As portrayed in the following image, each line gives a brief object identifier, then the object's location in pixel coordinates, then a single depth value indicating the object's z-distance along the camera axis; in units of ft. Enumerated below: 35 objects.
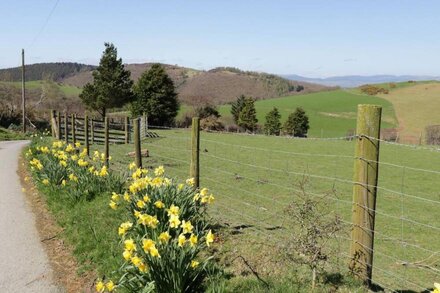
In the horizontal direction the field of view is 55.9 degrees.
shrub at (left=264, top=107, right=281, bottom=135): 193.77
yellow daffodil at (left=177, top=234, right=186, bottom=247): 12.13
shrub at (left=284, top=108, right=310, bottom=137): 193.88
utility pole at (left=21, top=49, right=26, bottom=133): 122.85
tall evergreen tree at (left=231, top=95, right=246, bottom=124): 221.56
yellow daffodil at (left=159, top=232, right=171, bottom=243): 12.29
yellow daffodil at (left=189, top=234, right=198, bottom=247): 12.34
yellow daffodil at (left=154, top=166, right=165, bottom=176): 19.72
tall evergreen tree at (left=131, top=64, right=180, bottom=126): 156.66
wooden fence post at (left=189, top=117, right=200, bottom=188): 21.07
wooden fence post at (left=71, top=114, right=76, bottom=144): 47.88
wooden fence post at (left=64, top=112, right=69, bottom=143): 53.24
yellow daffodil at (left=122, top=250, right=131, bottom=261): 11.78
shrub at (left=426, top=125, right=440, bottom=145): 122.11
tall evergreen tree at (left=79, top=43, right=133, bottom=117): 148.56
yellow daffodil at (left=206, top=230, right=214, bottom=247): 12.57
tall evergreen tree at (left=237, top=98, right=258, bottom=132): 198.90
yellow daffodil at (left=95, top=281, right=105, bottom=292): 12.09
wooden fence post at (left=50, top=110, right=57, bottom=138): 72.59
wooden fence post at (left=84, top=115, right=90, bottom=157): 42.85
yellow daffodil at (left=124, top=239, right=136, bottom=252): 11.79
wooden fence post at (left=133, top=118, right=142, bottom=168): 27.76
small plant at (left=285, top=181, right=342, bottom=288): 12.72
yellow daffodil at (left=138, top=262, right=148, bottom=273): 11.78
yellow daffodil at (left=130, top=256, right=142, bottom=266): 11.59
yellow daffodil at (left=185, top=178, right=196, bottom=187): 18.82
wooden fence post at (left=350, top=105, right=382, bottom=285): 12.60
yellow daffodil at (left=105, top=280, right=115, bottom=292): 11.75
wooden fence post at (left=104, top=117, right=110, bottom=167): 34.71
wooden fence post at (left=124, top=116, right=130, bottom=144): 75.41
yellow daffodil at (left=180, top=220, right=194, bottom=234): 12.89
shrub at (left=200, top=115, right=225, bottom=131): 158.17
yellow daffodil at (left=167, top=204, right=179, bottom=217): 13.65
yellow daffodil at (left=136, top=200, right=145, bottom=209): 15.80
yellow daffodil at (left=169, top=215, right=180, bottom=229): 13.15
